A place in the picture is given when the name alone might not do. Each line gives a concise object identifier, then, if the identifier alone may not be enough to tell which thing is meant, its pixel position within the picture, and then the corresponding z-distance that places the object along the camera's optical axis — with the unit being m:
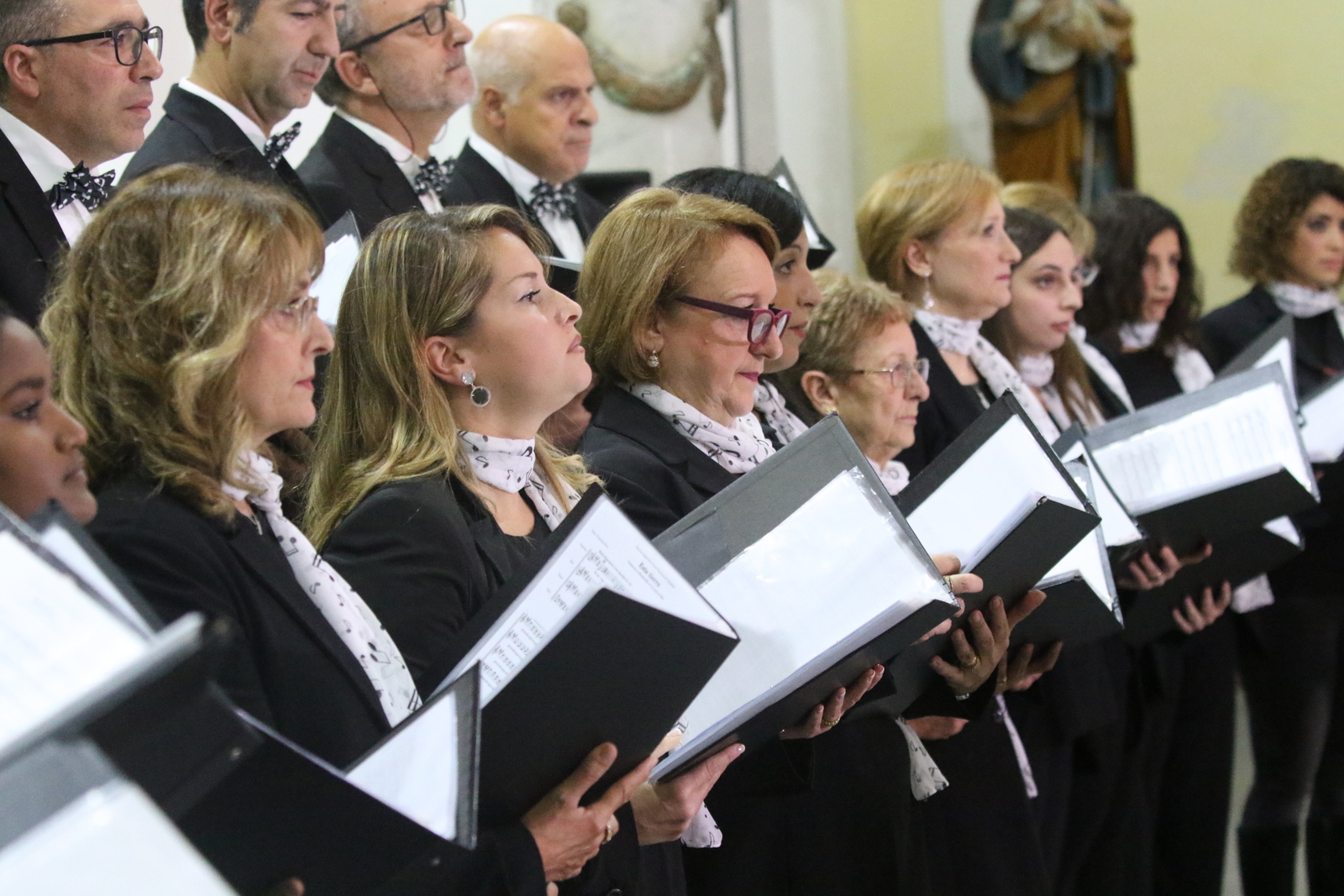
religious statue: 16.02
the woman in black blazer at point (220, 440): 3.29
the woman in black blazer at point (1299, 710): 8.94
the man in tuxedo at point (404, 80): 7.34
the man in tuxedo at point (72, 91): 5.33
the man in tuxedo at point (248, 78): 6.17
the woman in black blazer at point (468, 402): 4.17
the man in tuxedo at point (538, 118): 7.86
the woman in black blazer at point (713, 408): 5.23
